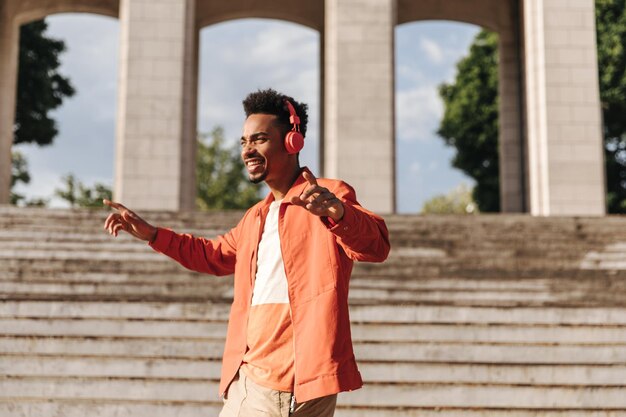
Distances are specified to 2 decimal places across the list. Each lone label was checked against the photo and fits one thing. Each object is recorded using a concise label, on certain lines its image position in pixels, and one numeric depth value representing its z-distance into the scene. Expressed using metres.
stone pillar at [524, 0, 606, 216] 15.49
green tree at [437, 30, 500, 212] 29.56
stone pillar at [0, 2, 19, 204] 18.91
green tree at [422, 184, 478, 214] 65.38
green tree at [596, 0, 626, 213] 25.06
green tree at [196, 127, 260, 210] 48.34
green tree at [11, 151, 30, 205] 31.31
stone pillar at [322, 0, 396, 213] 15.62
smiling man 2.56
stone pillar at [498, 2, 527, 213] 19.56
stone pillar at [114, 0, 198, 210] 15.33
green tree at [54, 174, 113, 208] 42.28
